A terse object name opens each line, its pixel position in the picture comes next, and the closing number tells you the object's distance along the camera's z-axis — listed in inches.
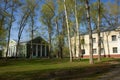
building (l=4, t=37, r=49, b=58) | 1357.3
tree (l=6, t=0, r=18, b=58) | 745.9
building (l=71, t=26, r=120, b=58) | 1023.1
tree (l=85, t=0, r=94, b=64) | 471.1
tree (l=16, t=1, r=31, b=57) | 869.2
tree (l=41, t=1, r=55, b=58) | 961.3
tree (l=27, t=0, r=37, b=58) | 867.5
